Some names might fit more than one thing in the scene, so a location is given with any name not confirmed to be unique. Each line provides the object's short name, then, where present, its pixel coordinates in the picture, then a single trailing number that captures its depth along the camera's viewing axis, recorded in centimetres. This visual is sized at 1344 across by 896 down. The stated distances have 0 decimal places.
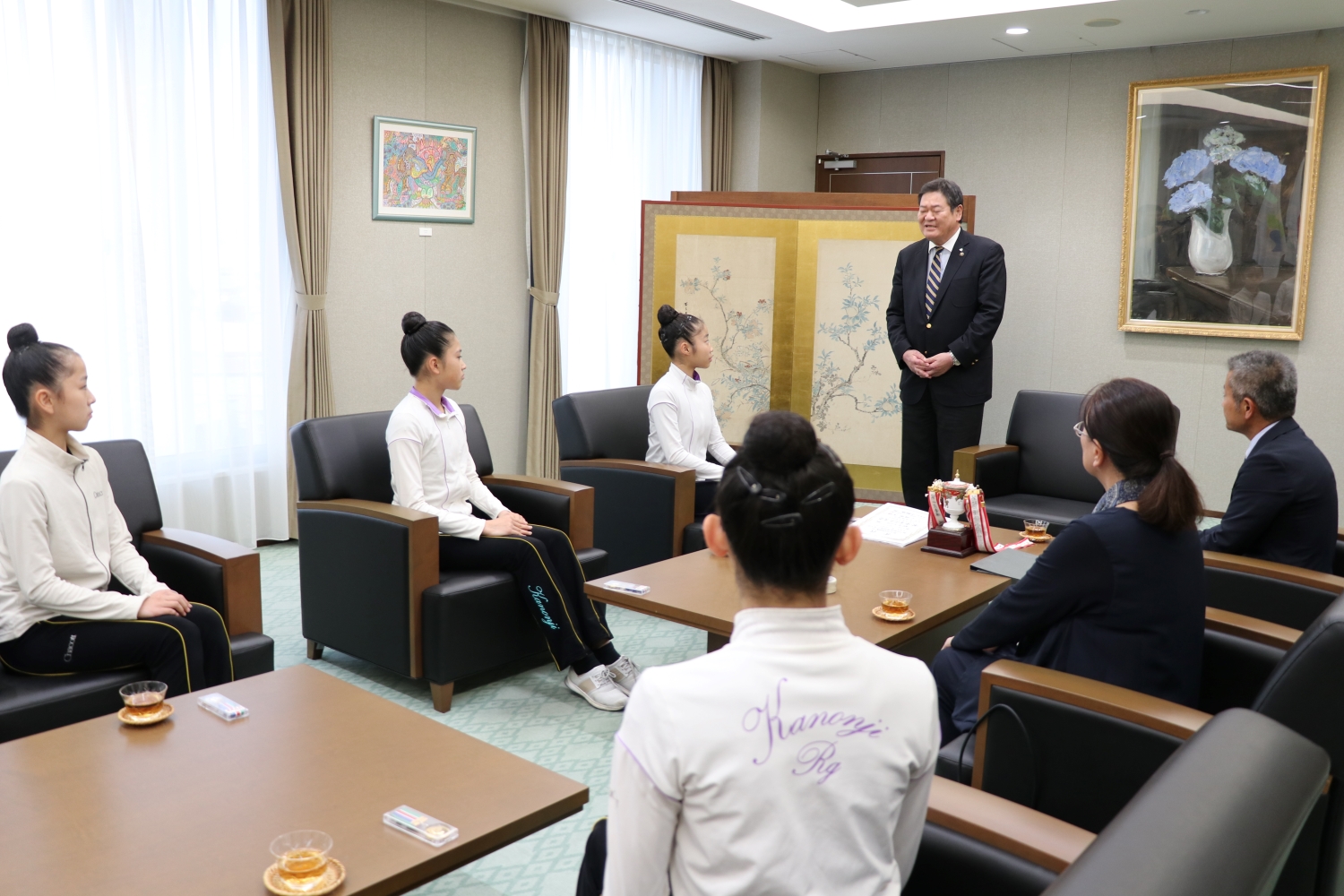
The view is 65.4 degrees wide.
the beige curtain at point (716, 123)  720
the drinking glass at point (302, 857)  148
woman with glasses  207
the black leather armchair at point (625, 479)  421
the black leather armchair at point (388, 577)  330
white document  354
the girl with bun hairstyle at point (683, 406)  444
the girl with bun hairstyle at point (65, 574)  256
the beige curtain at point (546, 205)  607
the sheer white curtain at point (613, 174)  647
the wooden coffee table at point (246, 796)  154
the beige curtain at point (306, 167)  497
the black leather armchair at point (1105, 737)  172
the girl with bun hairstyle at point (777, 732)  111
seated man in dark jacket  291
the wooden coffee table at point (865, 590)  271
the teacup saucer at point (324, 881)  147
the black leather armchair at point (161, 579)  246
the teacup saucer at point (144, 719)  204
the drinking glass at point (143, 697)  206
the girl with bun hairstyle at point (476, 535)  342
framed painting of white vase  594
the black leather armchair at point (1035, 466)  465
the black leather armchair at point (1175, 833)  97
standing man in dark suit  479
